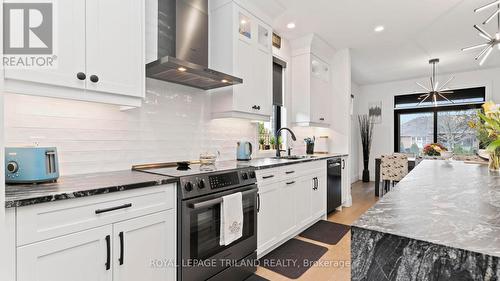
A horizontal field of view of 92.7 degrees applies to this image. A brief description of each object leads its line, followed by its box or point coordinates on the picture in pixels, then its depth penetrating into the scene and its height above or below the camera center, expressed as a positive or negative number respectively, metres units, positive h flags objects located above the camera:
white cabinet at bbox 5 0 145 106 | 1.35 +0.55
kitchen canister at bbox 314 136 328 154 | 4.57 -0.06
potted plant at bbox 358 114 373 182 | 6.87 +0.05
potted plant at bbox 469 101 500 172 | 1.55 +0.09
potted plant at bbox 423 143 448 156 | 4.63 -0.18
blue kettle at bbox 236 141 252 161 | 2.88 -0.11
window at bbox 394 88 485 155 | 5.75 +0.51
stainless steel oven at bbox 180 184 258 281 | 1.63 -0.75
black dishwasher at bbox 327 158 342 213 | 3.72 -0.68
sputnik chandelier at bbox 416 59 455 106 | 5.58 +1.37
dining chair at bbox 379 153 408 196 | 4.58 -0.50
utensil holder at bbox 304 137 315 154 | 4.25 -0.06
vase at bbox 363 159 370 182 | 6.84 -0.87
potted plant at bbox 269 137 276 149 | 3.76 +0.00
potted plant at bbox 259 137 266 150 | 3.56 -0.02
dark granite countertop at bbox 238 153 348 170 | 2.31 -0.23
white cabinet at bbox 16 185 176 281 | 1.08 -0.57
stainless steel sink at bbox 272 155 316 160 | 3.46 -0.22
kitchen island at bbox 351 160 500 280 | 0.51 -0.24
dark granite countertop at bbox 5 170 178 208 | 1.05 -0.24
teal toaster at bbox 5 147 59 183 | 1.28 -0.12
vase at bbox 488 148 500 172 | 1.79 -0.14
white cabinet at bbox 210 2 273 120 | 2.54 +0.95
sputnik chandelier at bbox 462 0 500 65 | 2.67 +1.14
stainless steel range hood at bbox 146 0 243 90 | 2.03 +0.95
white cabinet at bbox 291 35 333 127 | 3.96 +1.03
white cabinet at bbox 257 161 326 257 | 2.35 -0.70
